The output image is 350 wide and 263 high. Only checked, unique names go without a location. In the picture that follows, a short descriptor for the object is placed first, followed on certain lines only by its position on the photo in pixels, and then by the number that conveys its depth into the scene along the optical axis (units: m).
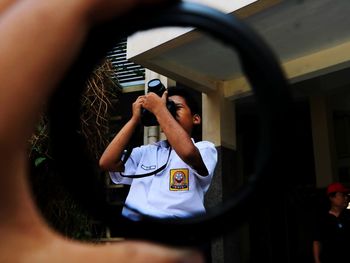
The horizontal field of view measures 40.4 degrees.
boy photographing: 1.90
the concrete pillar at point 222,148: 4.28
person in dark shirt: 4.10
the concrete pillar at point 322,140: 5.83
